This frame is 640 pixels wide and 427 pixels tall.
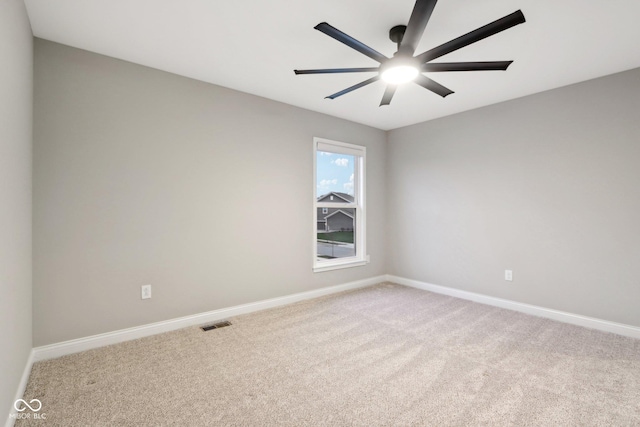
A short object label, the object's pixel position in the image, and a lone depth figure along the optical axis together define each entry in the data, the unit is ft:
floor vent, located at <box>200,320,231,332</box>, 9.14
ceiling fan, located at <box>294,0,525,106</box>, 4.95
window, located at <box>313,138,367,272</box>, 12.98
